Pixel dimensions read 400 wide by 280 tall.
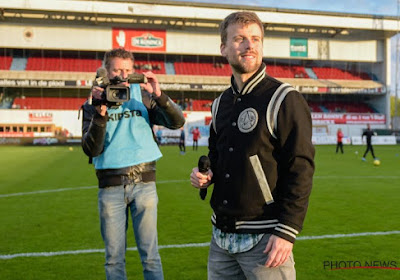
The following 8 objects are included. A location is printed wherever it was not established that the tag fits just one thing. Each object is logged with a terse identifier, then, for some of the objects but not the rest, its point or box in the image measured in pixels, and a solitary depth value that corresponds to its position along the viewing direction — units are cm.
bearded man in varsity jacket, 228
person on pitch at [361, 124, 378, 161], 2137
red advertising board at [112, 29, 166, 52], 4791
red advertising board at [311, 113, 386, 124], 4838
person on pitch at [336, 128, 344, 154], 2642
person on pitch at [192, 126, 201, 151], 3203
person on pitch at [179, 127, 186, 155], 2791
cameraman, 363
